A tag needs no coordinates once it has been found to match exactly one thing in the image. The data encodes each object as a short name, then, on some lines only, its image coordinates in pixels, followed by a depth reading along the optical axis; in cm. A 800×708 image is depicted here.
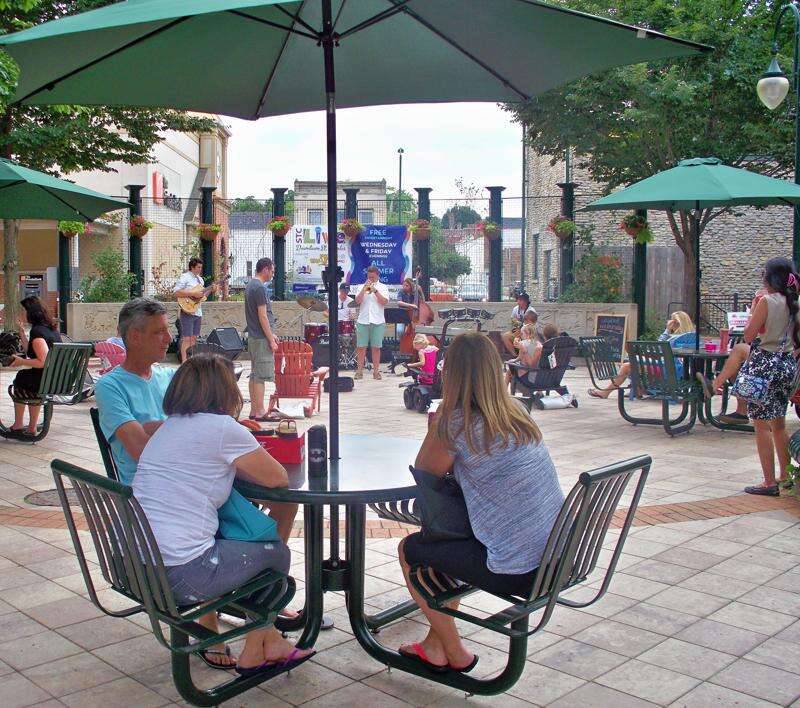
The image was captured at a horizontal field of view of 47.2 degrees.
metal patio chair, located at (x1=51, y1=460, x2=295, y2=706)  288
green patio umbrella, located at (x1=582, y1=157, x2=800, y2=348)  882
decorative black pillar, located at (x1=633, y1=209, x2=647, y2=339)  1688
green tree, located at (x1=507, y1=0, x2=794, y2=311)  1669
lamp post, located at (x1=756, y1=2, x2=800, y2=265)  1183
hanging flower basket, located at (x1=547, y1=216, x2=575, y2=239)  1745
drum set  1388
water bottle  348
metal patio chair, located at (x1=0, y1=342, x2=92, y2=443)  821
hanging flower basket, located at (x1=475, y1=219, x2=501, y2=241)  1794
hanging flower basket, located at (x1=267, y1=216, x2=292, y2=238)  1853
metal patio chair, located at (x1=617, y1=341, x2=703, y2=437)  901
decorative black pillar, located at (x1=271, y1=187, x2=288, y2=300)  1856
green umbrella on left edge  761
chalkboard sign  1411
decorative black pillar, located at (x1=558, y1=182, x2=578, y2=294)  1781
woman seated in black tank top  831
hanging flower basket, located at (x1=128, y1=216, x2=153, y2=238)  1811
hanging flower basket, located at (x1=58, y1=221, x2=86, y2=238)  1694
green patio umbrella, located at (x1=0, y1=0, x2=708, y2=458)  339
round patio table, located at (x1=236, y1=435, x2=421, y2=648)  324
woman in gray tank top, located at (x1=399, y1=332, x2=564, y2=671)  311
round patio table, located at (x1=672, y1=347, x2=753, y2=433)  922
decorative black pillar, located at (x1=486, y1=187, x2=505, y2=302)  1814
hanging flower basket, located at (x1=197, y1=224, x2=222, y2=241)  1847
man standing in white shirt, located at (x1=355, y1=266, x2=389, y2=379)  1398
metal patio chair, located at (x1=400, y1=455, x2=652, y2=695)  300
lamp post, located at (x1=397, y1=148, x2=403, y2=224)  3668
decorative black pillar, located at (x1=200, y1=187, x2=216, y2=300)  1884
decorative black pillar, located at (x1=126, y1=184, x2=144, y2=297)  1861
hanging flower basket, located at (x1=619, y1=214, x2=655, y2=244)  1650
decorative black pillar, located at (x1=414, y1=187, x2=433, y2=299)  1794
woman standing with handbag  642
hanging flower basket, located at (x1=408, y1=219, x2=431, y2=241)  1778
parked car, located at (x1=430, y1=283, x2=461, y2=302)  1842
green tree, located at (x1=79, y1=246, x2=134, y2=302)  1794
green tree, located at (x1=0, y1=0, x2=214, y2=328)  1486
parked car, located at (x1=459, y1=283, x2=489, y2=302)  1862
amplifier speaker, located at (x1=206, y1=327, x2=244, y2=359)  1293
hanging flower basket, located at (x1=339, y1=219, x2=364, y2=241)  1758
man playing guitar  1456
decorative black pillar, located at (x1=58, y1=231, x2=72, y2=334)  1831
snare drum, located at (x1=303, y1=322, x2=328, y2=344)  1457
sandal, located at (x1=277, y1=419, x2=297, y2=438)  378
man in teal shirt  366
